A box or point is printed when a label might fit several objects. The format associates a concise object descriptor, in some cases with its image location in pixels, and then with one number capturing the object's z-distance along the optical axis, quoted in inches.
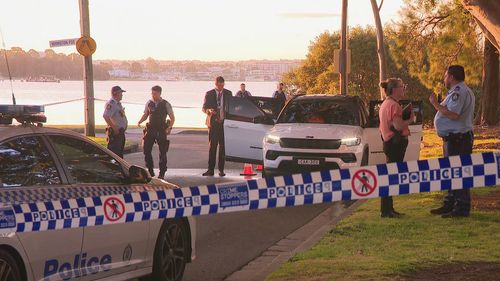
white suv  613.6
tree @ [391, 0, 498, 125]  1262.3
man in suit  733.3
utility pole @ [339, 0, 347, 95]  1197.7
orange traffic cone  733.3
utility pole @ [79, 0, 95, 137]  1048.8
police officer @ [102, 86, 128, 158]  626.2
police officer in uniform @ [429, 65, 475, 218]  455.2
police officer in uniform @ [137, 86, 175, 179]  687.1
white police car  256.4
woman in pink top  480.7
